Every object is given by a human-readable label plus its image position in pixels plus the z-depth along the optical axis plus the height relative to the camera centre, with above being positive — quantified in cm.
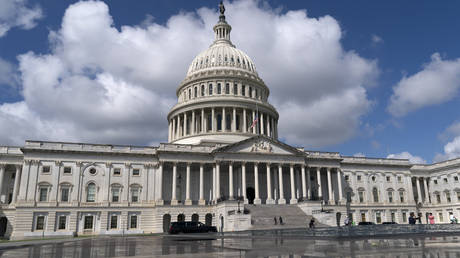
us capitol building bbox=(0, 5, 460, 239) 5653 +457
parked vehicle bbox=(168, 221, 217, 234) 4578 -244
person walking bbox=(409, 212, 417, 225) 3773 -140
